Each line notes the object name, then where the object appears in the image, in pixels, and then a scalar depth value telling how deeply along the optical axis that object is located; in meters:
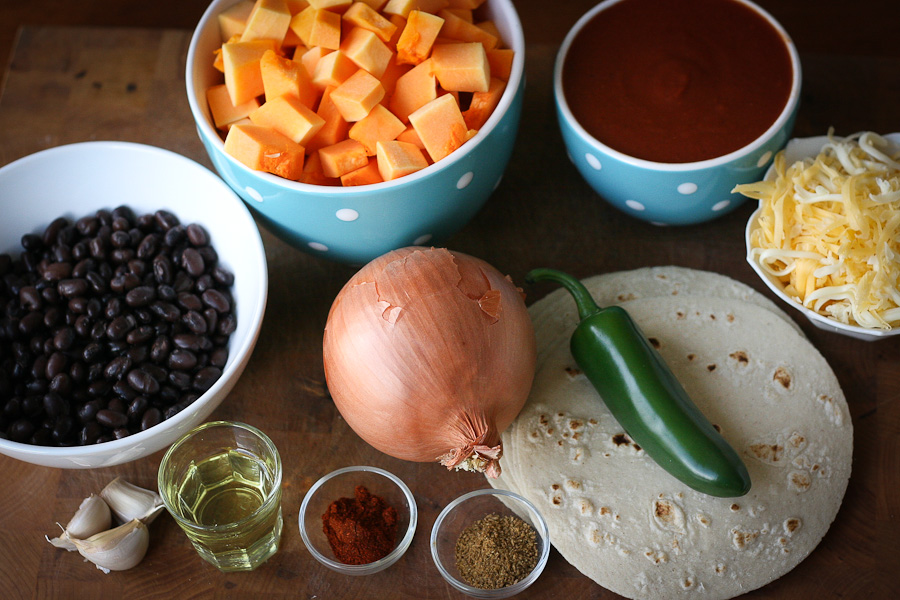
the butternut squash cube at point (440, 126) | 0.54
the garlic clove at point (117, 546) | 0.53
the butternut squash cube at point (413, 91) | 0.55
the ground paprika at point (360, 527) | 0.53
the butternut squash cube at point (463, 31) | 0.56
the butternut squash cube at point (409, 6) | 0.55
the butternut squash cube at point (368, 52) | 0.54
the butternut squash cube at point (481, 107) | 0.55
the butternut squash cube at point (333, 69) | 0.54
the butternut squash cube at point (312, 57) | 0.55
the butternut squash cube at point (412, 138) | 0.55
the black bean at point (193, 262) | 0.57
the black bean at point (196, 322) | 0.55
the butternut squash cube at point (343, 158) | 0.54
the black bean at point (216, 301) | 0.56
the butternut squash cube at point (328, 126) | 0.55
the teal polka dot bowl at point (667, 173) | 0.56
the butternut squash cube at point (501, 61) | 0.56
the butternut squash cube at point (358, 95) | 0.54
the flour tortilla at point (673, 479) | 0.53
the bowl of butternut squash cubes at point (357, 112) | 0.54
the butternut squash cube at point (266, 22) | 0.55
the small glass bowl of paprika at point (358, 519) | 0.53
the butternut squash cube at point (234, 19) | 0.57
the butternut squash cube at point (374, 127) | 0.54
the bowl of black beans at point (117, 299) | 0.53
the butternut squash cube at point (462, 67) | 0.54
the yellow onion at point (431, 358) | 0.52
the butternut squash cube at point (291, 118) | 0.54
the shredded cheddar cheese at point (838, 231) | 0.55
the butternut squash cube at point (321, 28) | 0.55
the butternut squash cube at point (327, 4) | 0.55
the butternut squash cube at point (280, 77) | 0.54
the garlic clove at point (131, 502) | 0.55
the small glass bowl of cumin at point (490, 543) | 0.53
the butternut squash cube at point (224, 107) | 0.56
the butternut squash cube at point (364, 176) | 0.54
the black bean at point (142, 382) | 0.54
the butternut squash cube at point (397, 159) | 0.53
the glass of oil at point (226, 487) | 0.53
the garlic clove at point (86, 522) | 0.54
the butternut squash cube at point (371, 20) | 0.55
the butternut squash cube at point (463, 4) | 0.57
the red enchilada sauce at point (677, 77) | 0.57
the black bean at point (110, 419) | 0.53
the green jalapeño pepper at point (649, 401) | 0.53
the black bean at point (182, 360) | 0.54
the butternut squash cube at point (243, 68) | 0.54
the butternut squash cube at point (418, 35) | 0.54
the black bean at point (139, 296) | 0.56
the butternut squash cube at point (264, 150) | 0.53
